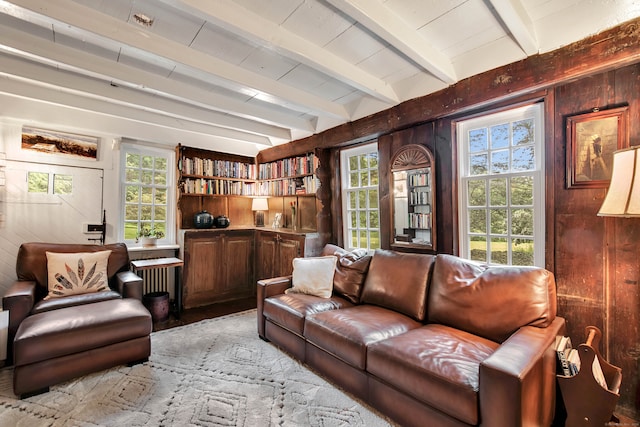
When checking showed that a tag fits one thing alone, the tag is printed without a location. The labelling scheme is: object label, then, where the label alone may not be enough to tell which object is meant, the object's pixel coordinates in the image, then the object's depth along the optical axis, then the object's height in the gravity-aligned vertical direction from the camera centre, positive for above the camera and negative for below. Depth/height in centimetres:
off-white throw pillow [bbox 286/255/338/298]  285 -62
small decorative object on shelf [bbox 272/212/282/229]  466 -10
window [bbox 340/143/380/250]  357 +22
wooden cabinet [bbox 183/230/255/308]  402 -75
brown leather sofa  137 -80
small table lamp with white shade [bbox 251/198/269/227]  478 +15
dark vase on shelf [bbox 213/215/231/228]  446 -11
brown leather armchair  197 -84
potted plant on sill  391 -29
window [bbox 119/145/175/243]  397 +35
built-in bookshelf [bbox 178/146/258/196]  427 +66
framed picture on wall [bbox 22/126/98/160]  323 +86
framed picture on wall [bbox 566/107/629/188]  184 +45
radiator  388 -88
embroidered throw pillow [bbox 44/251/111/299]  272 -56
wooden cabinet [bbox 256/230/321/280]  378 -49
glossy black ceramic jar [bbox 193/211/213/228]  428 -7
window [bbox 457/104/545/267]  228 +23
